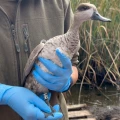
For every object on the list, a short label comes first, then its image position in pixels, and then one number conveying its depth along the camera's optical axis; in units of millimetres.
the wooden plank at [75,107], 3490
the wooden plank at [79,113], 3358
